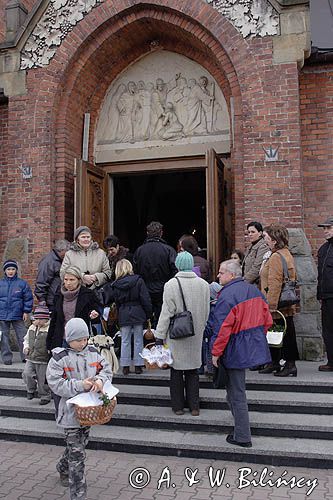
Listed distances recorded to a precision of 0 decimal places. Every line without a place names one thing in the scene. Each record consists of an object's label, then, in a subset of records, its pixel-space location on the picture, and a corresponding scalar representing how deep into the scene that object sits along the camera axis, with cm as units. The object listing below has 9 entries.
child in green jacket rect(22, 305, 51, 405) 599
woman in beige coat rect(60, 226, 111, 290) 661
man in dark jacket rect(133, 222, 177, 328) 695
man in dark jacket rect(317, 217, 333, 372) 651
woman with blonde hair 648
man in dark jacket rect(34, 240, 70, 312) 681
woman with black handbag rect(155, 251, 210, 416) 544
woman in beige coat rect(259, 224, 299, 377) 626
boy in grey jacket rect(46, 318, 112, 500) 382
